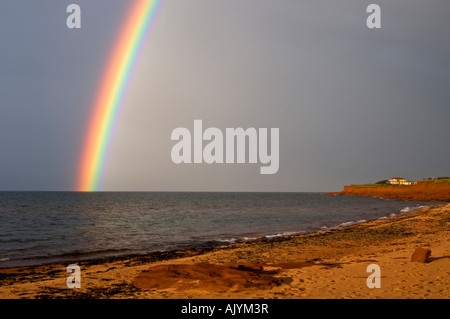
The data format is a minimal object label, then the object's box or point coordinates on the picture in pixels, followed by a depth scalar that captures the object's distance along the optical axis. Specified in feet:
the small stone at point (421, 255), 49.00
